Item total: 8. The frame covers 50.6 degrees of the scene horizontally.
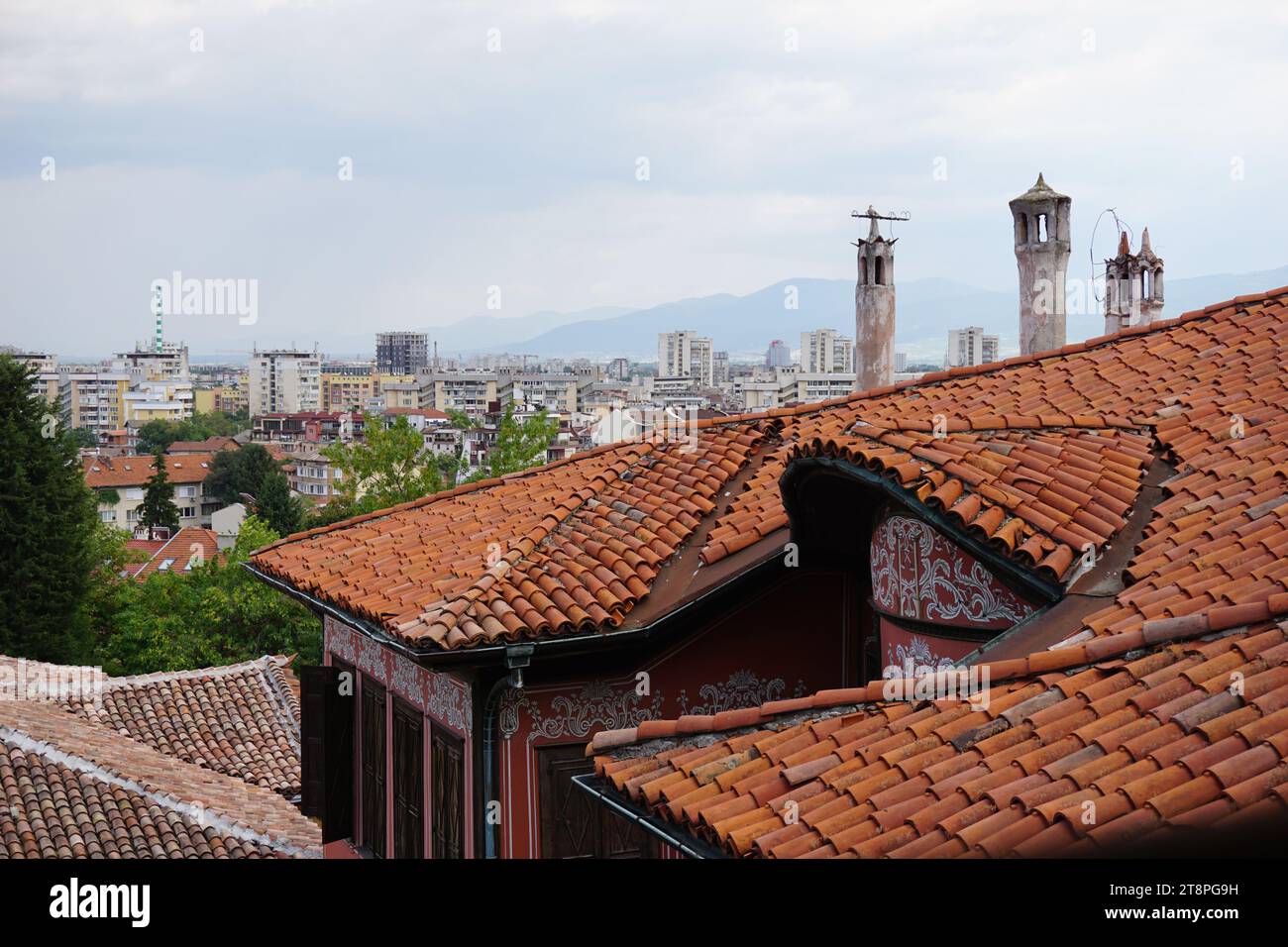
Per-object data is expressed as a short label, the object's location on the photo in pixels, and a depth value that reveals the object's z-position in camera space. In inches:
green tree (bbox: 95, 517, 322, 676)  1310.3
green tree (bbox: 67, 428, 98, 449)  4464.3
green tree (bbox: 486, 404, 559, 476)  1219.9
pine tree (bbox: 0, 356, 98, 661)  1253.1
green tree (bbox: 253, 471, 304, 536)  2581.2
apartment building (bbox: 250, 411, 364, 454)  4633.4
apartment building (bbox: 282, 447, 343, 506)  4071.9
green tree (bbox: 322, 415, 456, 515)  1240.2
